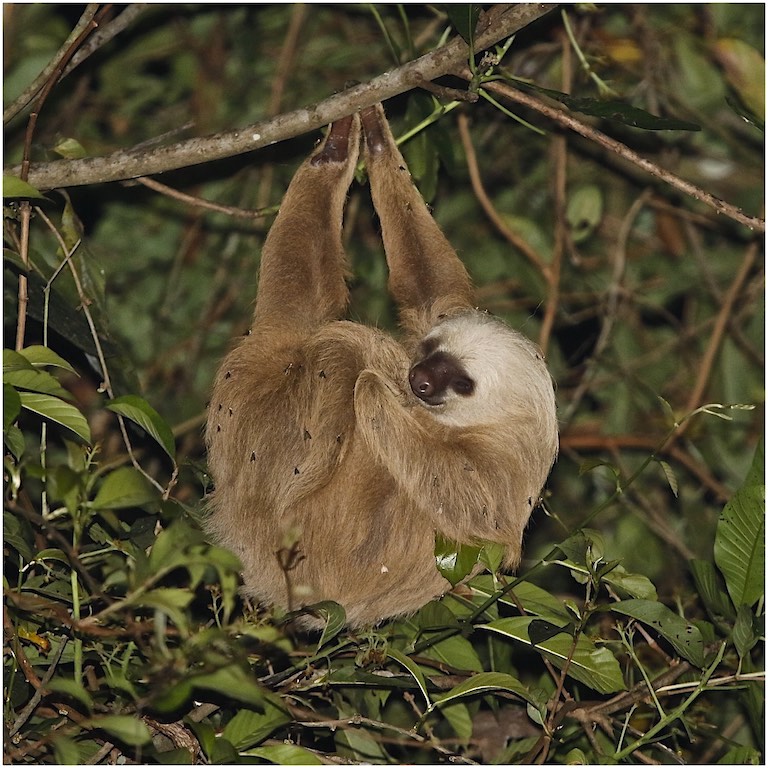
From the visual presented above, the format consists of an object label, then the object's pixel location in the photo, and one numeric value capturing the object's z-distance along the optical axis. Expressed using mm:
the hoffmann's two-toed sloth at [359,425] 8617
